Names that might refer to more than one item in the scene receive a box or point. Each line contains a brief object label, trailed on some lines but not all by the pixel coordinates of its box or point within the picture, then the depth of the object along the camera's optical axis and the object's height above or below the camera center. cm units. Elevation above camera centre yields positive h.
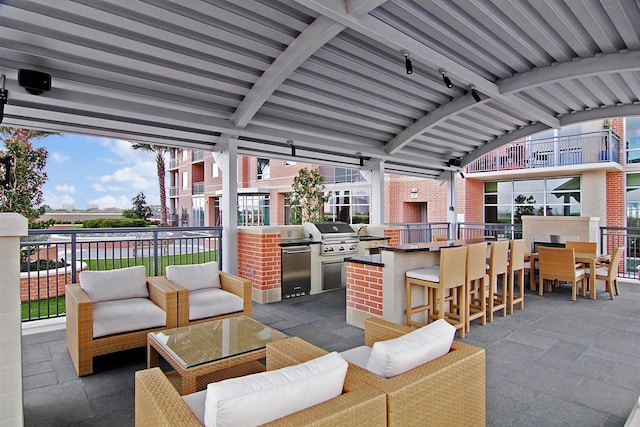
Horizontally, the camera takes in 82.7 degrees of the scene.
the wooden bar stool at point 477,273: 407 -73
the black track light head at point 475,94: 541 +175
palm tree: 1989 +260
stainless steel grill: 606 -42
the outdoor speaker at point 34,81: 346 +130
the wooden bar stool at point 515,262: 478 -71
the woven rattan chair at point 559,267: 545 -90
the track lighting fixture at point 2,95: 355 +120
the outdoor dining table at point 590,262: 563 -87
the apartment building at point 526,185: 1123 +93
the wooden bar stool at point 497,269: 440 -74
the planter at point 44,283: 613 -118
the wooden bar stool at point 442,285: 373 -79
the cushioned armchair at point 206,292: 357 -86
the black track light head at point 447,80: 480 +174
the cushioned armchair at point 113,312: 299 -87
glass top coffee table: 228 -95
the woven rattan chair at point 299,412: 127 -74
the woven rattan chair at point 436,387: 150 -79
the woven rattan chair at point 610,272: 558 -101
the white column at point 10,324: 153 -47
